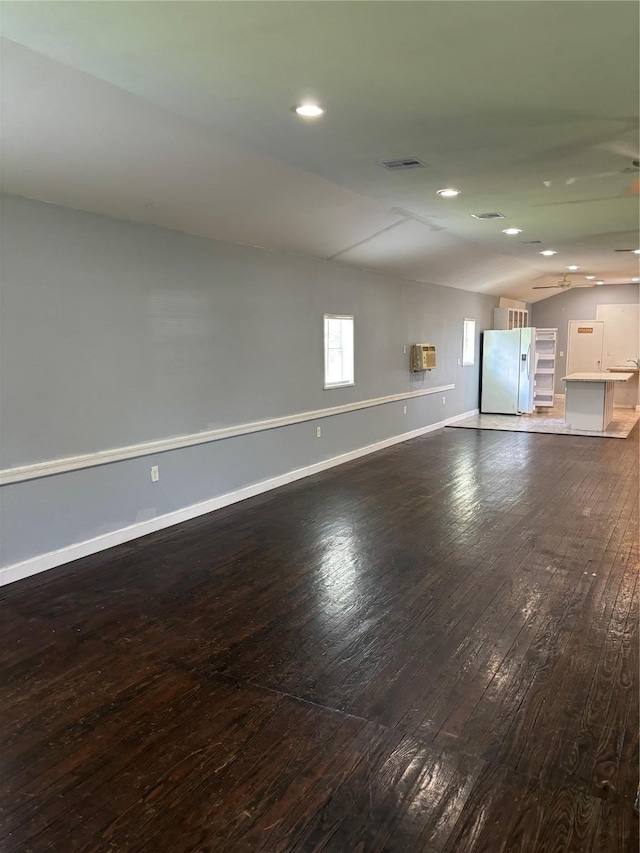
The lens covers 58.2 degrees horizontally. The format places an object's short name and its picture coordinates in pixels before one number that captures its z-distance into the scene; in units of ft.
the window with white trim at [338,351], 21.89
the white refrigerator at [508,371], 35.35
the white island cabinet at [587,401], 28.76
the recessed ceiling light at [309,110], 9.27
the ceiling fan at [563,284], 34.73
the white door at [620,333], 40.63
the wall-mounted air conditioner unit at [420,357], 27.86
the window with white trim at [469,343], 34.65
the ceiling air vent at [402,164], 12.36
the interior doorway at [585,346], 42.04
